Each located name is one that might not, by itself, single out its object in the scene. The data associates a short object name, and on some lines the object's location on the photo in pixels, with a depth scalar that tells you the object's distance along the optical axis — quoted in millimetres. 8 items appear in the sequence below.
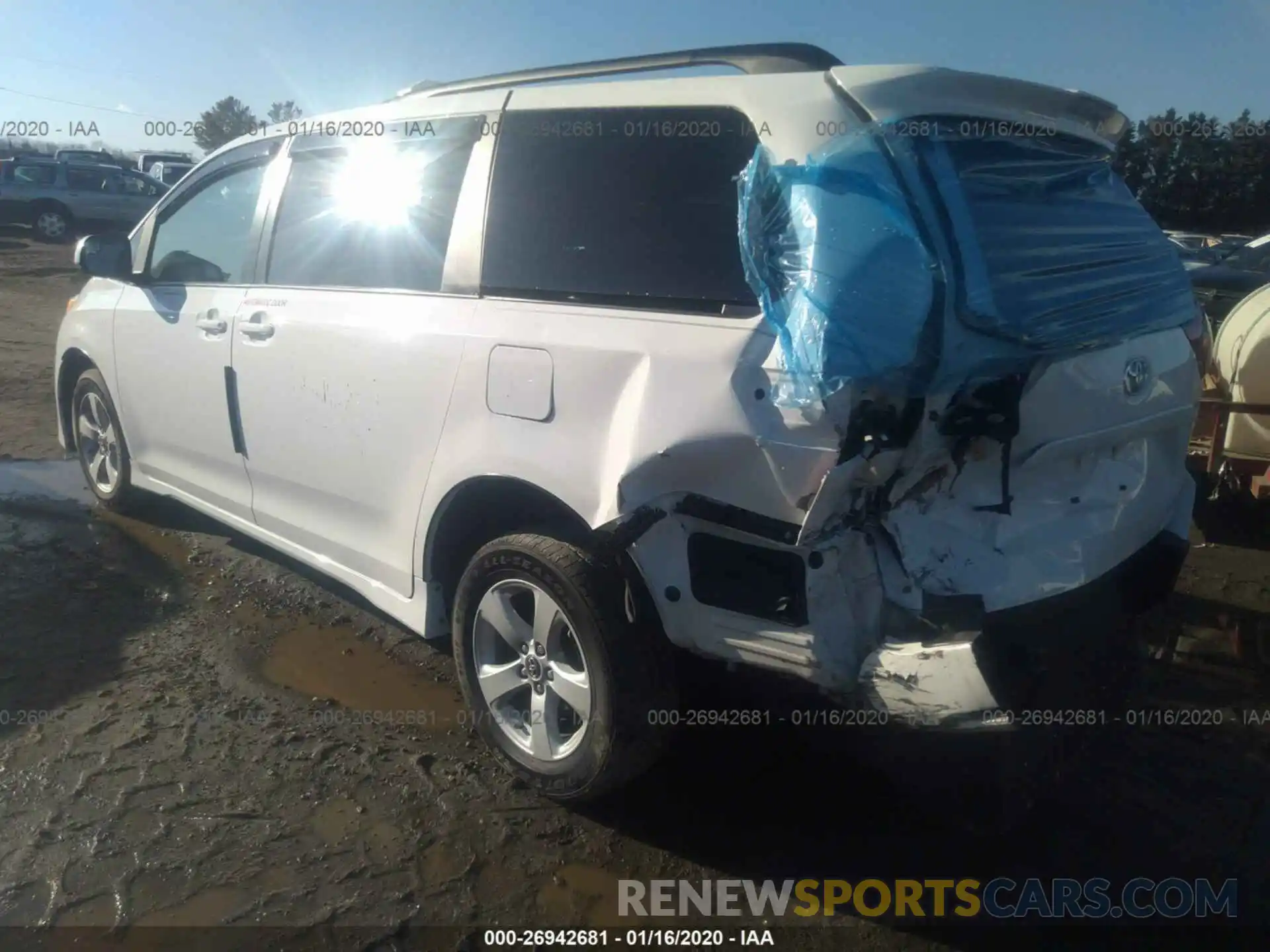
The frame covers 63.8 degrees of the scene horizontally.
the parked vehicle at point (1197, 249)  14375
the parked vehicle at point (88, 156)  26766
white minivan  2246
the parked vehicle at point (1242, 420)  5176
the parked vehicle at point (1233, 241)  17948
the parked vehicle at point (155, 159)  32375
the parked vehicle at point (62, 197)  21078
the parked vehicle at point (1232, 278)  11031
